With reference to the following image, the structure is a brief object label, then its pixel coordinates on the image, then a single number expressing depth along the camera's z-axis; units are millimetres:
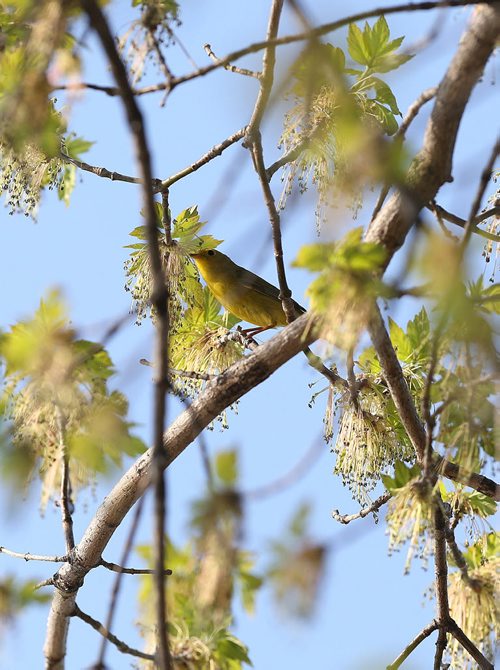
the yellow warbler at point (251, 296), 11812
